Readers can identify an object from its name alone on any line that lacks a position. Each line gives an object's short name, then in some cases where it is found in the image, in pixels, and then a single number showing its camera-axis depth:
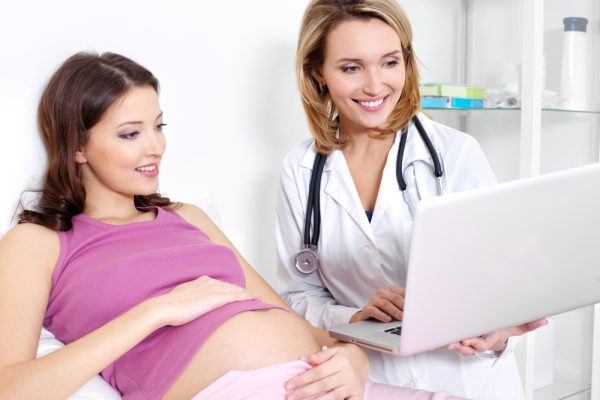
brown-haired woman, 1.19
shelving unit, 2.19
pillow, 1.24
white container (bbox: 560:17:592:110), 2.27
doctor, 1.56
